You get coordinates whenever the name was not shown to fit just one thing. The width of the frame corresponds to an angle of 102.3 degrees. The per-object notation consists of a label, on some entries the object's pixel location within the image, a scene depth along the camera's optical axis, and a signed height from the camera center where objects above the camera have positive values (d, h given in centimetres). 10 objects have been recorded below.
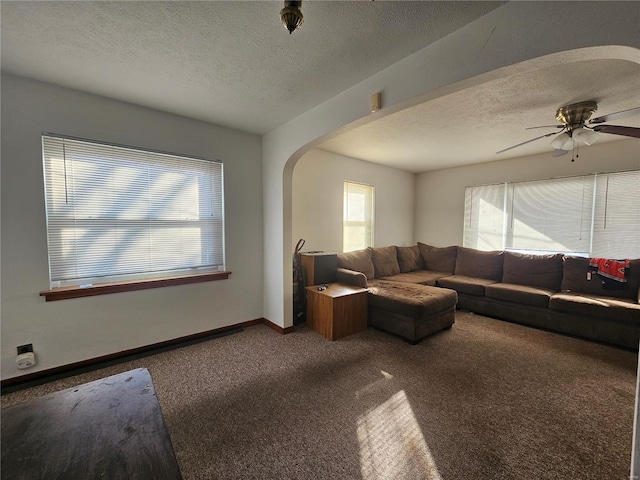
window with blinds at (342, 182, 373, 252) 458 +19
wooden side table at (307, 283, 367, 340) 300 -102
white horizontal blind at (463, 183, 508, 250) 465 +20
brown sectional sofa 290 -85
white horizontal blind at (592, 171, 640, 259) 344 +15
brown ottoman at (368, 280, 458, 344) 288 -98
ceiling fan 241 +100
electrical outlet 211 -101
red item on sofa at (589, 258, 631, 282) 310 -50
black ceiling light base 125 +105
